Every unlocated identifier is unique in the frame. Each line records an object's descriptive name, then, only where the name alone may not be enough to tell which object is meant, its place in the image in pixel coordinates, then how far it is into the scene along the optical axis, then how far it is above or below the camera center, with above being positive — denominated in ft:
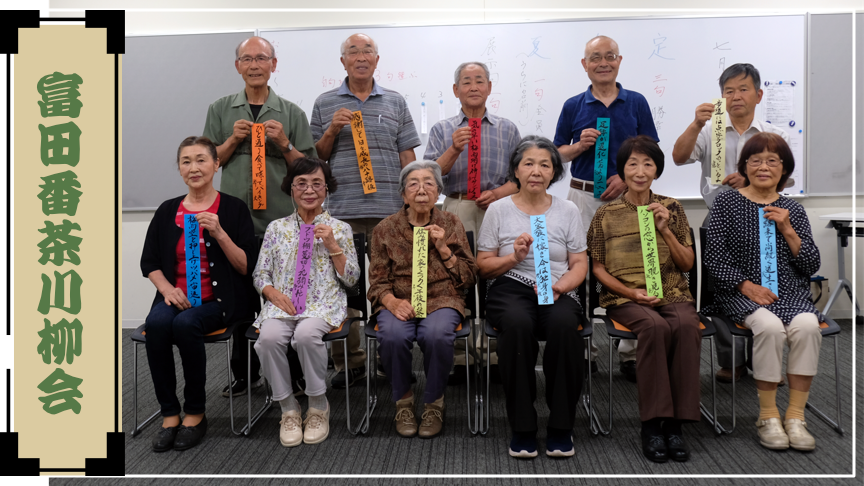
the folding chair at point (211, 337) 7.91 -1.43
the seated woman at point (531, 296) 7.11 -0.82
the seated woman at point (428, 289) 7.60 -0.73
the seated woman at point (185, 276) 7.73 -0.62
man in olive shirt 9.33 +1.85
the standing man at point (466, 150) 9.37 +1.57
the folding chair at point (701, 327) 7.55 -1.22
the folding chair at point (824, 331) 7.41 -1.24
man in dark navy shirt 9.41 +2.12
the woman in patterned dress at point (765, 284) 7.34 -0.56
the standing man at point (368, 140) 9.59 +1.75
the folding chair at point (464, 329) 7.75 -1.27
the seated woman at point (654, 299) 7.14 -0.84
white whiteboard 12.80 +4.25
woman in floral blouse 7.74 -0.79
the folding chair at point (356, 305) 7.95 -1.04
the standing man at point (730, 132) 9.05 +1.84
